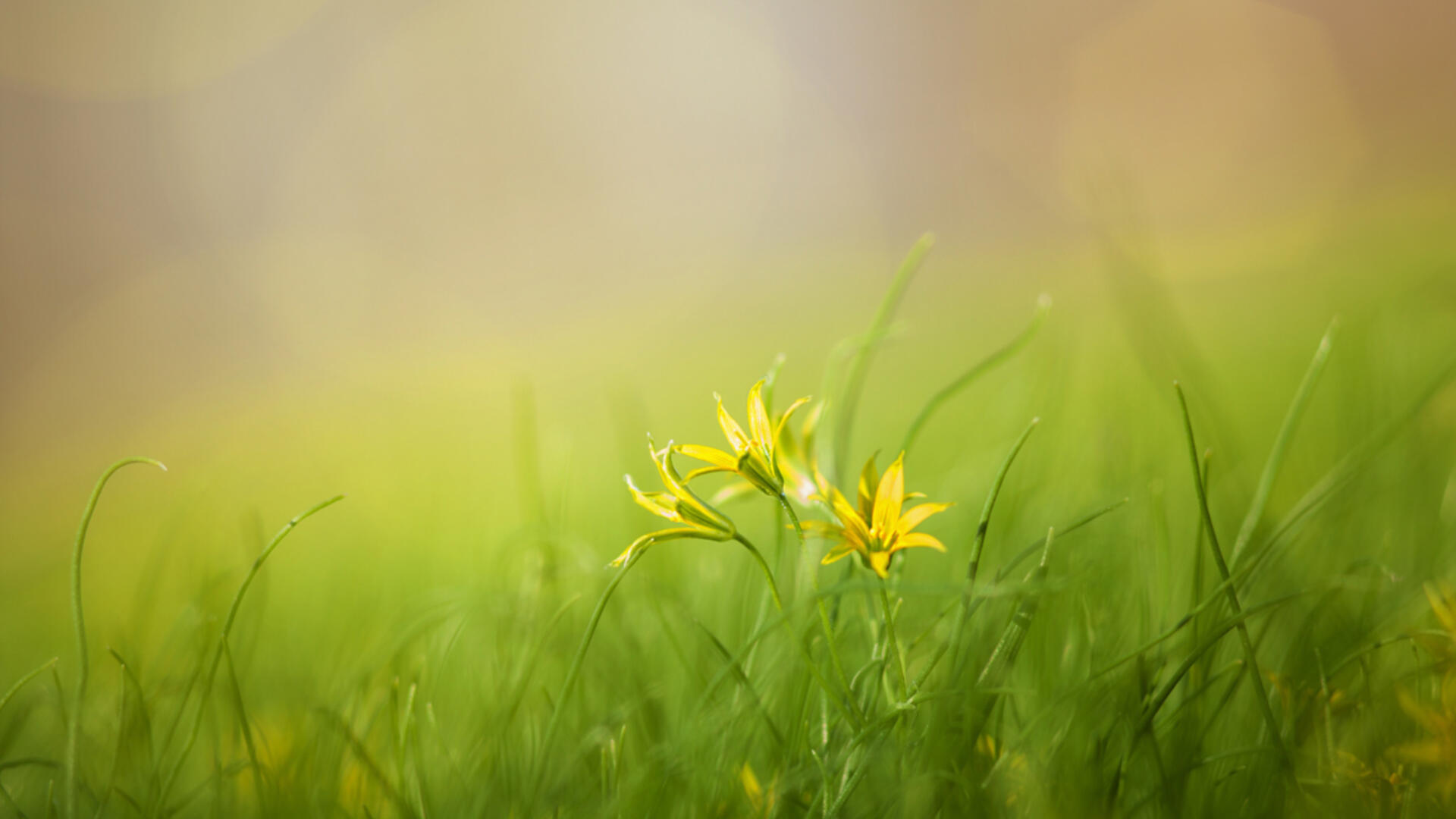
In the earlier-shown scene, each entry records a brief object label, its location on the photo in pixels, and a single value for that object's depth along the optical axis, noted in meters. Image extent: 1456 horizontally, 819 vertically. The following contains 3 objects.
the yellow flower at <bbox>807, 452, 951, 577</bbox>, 0.92
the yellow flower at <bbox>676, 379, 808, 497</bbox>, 0.92
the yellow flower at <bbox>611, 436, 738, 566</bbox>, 0.92
